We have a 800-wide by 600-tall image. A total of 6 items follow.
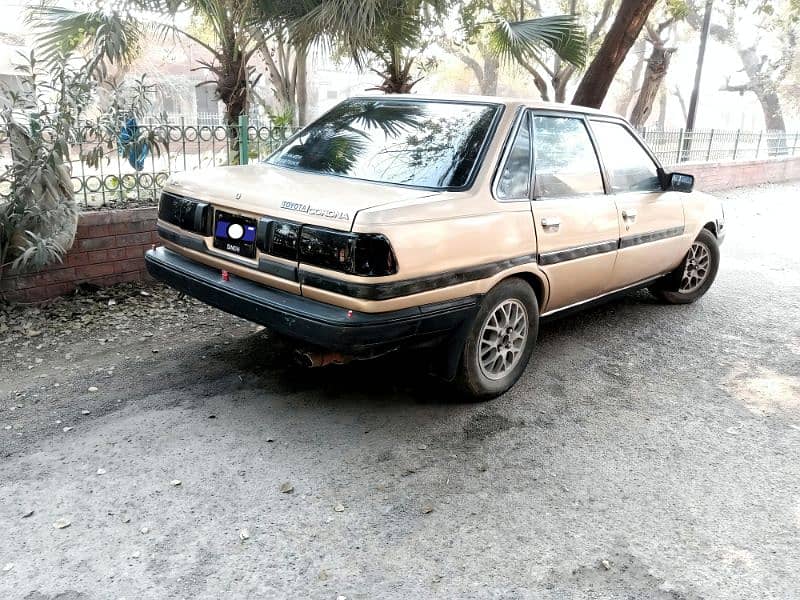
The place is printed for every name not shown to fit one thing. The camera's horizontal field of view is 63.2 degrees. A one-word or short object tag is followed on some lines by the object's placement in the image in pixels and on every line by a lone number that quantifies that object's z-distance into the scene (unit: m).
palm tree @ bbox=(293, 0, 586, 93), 6.88
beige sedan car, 3.14
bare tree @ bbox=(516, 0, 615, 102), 13.85
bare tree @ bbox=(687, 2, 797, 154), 28.58
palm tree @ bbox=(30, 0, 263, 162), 6.31
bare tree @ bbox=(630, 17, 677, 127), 14.26
